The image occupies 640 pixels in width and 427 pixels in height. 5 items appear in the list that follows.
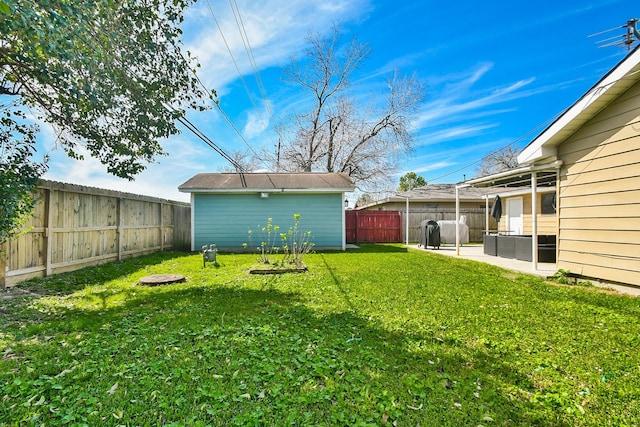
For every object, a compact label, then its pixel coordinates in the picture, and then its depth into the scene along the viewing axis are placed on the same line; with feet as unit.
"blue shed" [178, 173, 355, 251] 37.14
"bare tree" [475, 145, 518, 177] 93.30
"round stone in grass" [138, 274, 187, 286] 18.67
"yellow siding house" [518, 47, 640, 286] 16.25
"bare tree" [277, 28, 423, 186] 62.13
